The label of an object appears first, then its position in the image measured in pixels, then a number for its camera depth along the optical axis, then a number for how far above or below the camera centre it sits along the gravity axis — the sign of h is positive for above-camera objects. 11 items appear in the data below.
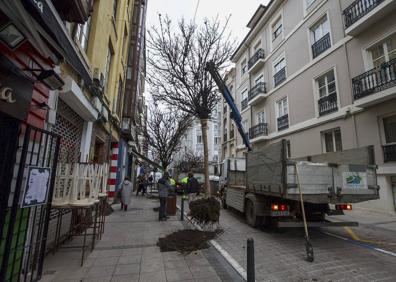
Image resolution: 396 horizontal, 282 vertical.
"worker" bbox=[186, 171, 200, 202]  11.60 -0.25
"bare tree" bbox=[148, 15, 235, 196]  7.80 +4.00
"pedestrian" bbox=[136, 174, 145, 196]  18.55 -0.23
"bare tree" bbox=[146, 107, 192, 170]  20.80 +4.81
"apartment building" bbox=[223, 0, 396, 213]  9.43 +5.96
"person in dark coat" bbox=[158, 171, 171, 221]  8.02 -0.45
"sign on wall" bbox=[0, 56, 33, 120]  2.61 +1.07
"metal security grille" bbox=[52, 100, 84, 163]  5.35 +1.25
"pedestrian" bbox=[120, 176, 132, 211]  10.06 -0.56
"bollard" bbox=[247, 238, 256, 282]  2.82 -1.01
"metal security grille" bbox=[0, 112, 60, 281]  2.75 -0.52
